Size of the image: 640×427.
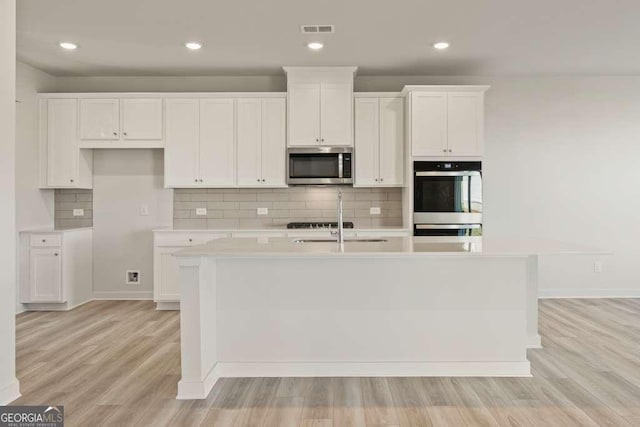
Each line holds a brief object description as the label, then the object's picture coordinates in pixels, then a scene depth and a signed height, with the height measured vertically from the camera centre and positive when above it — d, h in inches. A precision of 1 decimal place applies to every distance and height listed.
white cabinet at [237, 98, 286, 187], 200.2 +31.8
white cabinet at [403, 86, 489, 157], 190.5 +37.7
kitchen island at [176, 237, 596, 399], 117.6 -27.1
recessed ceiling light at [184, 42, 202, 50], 169.3 +62.9
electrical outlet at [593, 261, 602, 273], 214.8 -26.3
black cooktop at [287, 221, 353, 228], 199.8 -5.8
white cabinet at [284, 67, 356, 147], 196.5 +46.2
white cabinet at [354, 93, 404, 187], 200.1 +32.1
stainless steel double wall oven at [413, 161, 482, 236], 188.5 +5.7
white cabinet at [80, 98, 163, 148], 200.5 +40.7
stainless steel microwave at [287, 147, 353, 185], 198.2 +20.0
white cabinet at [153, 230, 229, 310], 193.2 -20.0
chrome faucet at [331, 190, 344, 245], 124.6 -4.7
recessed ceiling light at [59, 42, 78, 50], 170.7 +63.5
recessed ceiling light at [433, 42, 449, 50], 168.8 +62.6
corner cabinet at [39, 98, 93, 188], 200.5 +31.1
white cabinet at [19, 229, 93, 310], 188.1 -23.6
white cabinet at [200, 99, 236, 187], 200.5 +35.7
